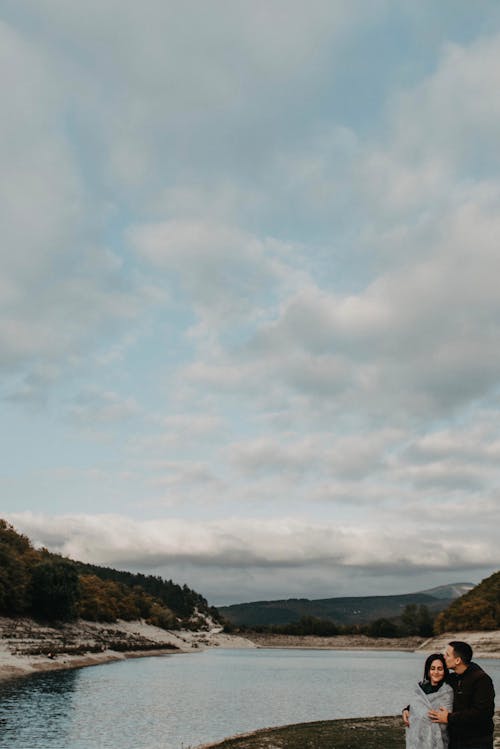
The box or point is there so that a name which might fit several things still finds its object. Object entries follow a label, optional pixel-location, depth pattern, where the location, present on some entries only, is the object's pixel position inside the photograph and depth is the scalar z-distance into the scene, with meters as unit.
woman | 11.86
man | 11.58
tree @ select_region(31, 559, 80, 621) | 123.81
